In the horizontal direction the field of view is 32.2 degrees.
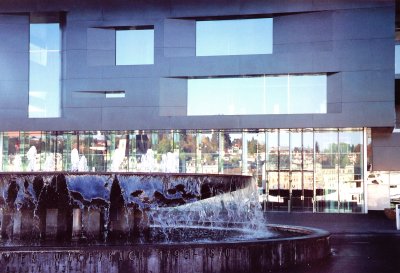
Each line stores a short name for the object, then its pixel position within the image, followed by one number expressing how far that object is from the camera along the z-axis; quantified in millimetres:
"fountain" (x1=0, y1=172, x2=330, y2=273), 10742
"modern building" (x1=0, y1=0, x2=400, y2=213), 35469
